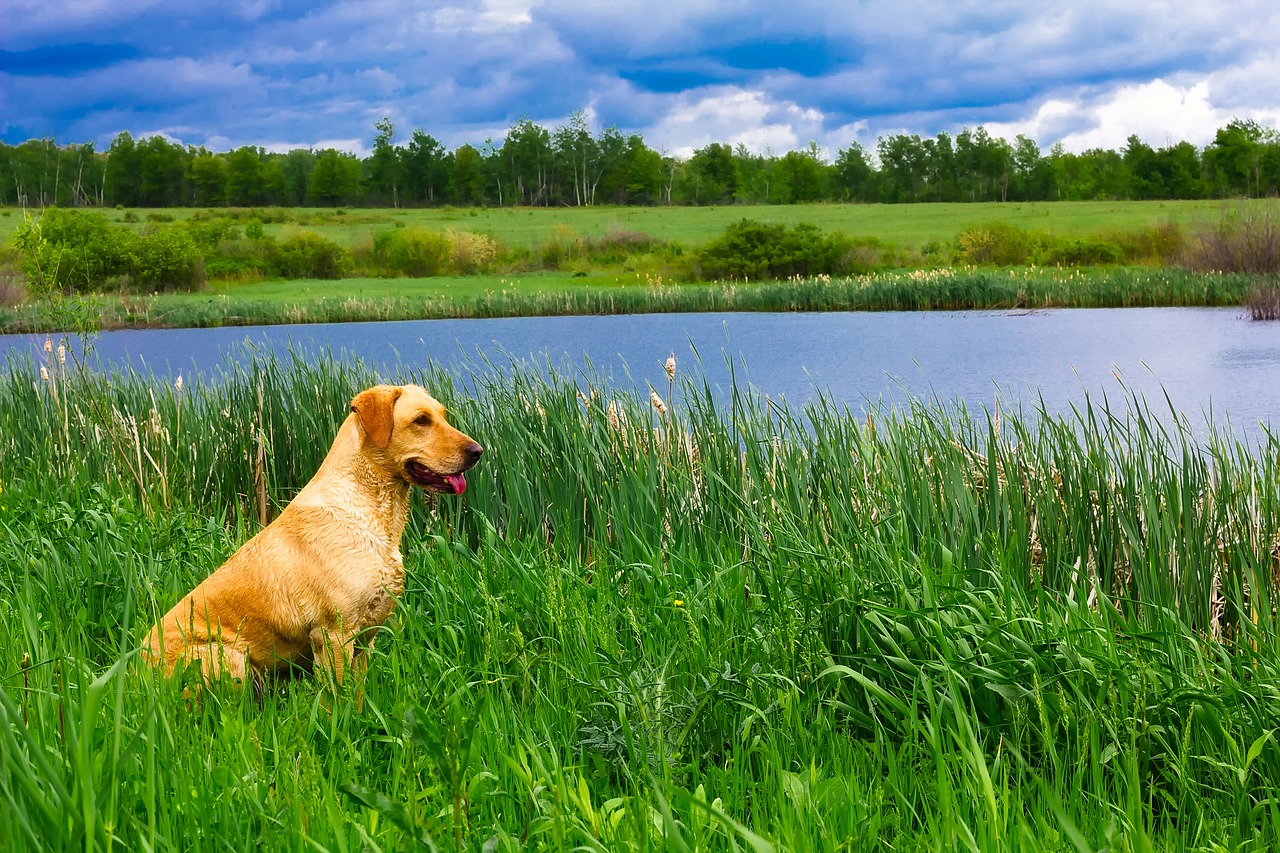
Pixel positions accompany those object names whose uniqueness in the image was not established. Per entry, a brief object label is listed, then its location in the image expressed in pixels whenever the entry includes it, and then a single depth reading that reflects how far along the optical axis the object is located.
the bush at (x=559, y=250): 52.72
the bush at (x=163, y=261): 42.78
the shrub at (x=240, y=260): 49.50
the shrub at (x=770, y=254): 43.09
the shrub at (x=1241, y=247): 23.44
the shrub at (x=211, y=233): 52.19
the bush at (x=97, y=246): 37.68
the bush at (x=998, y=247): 45.78
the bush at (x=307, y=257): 50.69
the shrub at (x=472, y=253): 52.50
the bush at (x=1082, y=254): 44.53
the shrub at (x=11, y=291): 30.89
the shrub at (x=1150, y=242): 43.41
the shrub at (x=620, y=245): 52.88
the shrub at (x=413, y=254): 52.31
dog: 2.75
